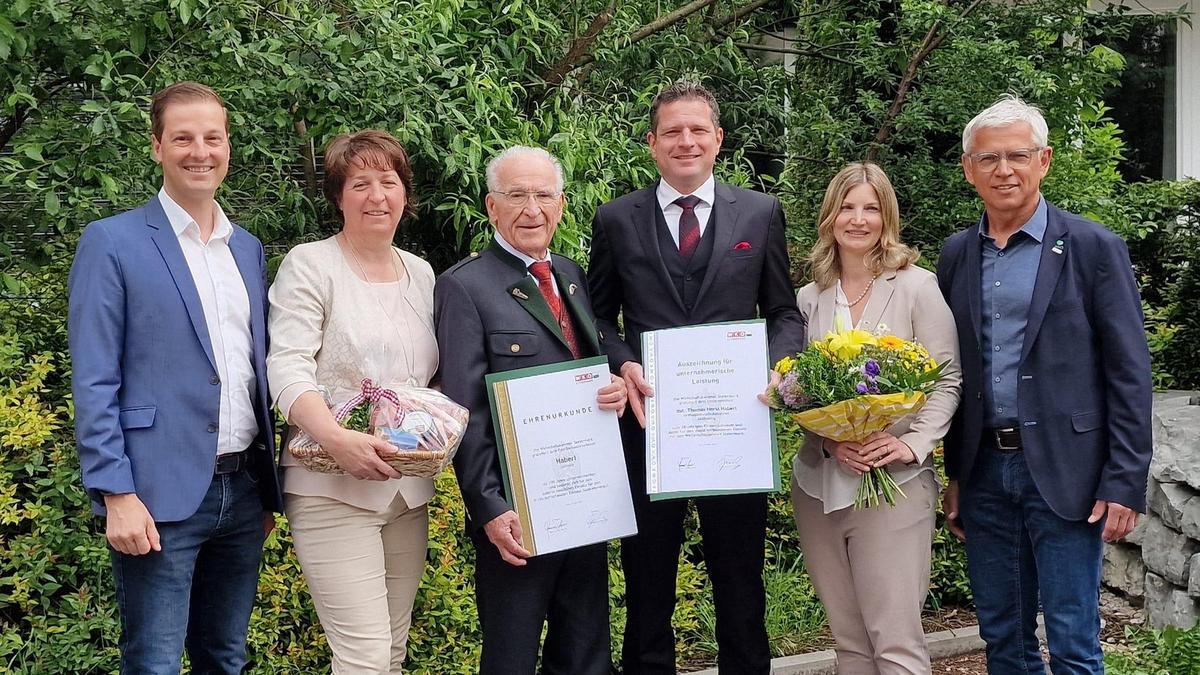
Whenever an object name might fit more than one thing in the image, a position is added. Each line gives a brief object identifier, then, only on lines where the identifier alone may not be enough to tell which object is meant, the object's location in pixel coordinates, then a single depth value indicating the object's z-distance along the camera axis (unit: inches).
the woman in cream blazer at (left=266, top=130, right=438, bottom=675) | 130.2
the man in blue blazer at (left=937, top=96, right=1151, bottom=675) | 141.7
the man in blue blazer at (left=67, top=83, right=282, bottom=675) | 122.3
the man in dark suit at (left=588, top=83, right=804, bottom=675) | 154.3
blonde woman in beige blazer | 146.9
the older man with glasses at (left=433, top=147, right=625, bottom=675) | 137.0
